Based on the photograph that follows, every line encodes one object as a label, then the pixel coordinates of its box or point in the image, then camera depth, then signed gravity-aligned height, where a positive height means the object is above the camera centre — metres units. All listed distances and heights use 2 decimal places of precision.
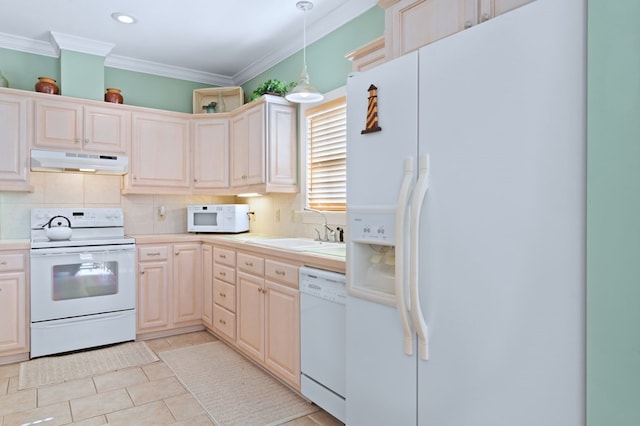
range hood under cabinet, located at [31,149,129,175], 3.53 +0.41
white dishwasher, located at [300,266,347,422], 2.15 -0.71
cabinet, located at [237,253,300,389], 2.54 -0.71
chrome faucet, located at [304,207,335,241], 3.26 -0.15
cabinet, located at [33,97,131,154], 3.59 +0.74
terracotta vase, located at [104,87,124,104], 4.00 +1.08
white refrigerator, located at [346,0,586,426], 1.11 -0.04
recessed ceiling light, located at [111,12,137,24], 3.33 +1.56
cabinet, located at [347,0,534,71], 1.64 +0.83
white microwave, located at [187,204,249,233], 4.14 -0.09
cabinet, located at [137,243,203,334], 3.78 -0.73
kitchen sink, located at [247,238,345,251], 2.81 -0.26
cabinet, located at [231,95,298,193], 3.66 +0.57
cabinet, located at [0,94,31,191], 3.43 +0.54
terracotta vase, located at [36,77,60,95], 3.67 +1.09
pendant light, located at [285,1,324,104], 2.74 +0.77
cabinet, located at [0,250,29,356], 3.19 -0.74
